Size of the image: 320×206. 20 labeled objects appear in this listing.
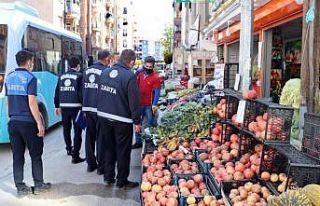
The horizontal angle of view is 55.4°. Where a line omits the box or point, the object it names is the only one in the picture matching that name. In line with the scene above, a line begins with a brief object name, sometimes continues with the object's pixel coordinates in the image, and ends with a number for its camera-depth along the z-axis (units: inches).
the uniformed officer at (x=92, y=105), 203.3
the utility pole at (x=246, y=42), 170.8
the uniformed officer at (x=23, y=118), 164.1
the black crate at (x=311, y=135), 104.7
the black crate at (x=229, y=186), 124.1
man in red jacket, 250.8
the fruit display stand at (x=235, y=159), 113.4
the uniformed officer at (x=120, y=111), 172.5
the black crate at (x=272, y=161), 122.6
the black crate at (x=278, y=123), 118.9
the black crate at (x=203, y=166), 151.4
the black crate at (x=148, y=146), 196.6
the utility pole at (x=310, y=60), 121.5
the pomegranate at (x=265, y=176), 123.0
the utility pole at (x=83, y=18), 1339.8
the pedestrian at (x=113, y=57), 243.0
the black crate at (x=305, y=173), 97.7
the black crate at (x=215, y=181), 127.1
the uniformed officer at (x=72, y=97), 228.1
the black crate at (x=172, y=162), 168.7
